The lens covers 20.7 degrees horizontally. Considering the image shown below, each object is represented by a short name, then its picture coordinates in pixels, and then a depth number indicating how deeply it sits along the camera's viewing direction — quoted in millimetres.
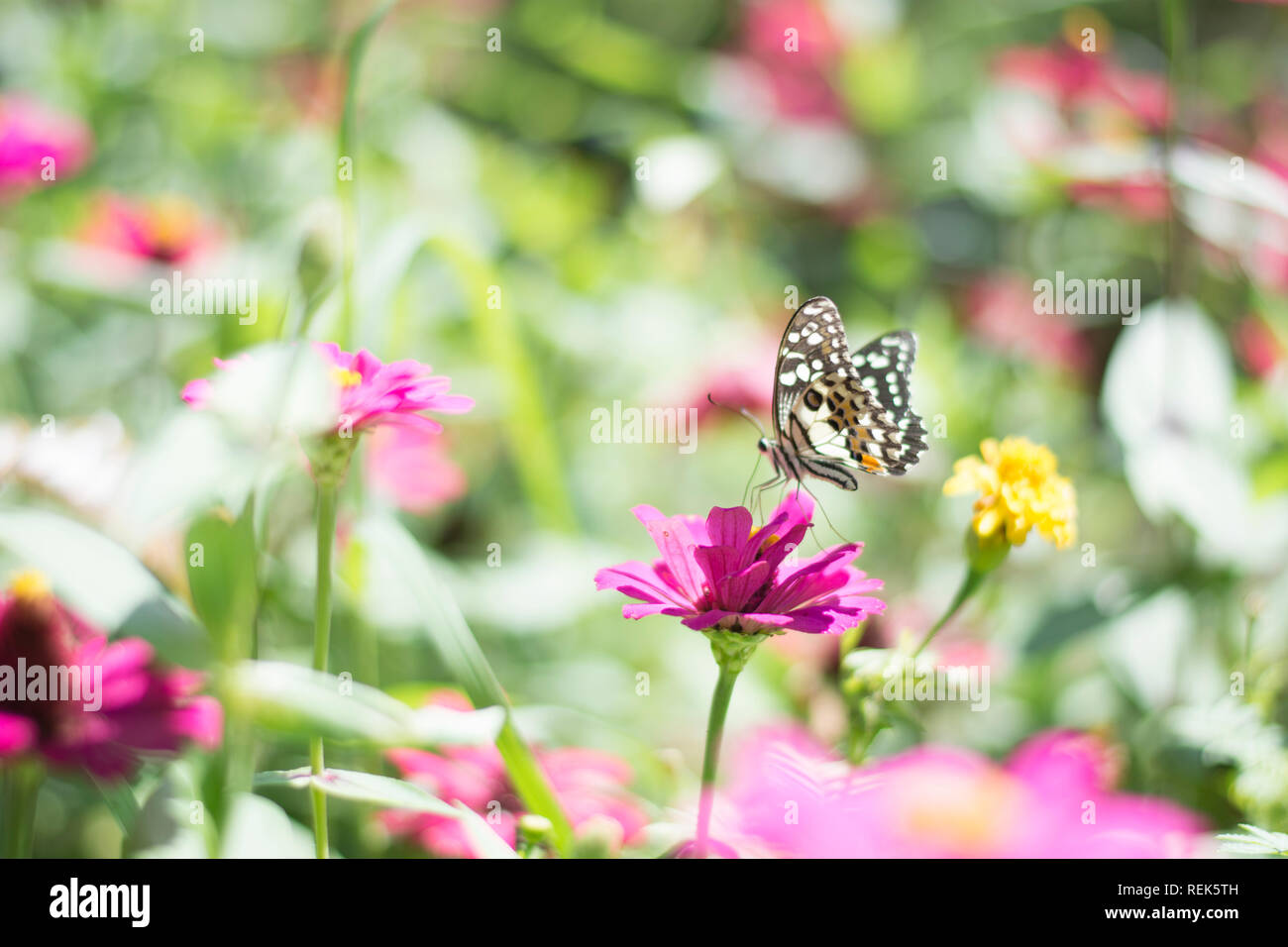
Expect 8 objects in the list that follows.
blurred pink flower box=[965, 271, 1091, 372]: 1264
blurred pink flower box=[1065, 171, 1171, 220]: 1192
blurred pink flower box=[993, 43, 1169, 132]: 1242
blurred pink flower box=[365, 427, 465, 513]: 1131
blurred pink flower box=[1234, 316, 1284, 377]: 1166
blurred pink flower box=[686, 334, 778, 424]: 1210
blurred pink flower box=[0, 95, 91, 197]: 1158
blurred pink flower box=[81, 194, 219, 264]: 1179
